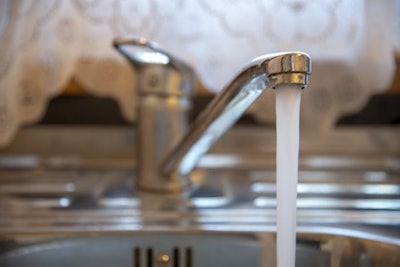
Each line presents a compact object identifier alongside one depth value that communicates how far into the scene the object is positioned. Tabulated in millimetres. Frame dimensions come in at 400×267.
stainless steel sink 494
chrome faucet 499
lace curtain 666
